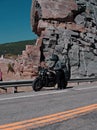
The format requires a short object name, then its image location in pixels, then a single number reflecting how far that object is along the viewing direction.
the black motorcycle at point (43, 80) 12.72
